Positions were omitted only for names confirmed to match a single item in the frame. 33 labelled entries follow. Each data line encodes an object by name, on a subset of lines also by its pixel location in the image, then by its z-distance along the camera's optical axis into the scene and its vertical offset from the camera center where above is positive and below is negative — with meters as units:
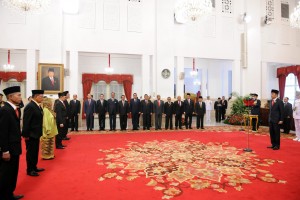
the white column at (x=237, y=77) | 13.10 +1.54
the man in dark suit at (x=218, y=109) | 13.60 -0.26
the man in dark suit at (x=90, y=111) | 9.61 -0.29
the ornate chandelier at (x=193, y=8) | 8.70 +3.63
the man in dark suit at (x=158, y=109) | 10.02 -0.20
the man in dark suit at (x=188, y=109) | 10.28 -0.20
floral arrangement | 11.84 -0.37
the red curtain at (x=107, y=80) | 15.11 +1.59
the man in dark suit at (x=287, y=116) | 8.84 -0.42
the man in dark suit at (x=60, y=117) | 6.09 -0.37
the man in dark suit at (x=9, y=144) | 2.73 -0.48
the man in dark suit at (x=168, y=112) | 10.09 -0.33
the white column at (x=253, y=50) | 13.05 +3.06
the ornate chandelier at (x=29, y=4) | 7.89 +3.37
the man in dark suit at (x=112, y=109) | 9.61 -0.20
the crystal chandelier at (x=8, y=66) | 13.74 +2.19
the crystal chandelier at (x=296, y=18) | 9.62 +3.62
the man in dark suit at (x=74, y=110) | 9.20 -0.25
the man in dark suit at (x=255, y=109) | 9.56 -0.17
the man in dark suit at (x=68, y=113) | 7.37 -0.31
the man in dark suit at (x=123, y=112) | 9.65 -0.32
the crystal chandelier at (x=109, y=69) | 14.54 +2.16
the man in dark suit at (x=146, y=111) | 9.88 -0.29
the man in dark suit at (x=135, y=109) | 9.80 -0.20
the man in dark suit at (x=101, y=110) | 9.64 -0.25
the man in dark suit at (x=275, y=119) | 6.15 -0.37
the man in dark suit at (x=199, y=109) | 10.44 -0.20
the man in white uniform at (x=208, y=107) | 13.53 -0.14
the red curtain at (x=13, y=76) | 14.39 +1.70
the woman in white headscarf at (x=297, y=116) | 7.55 -0.35
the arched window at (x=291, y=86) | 15.62 +1.26
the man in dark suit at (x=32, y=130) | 3.93 -0.45
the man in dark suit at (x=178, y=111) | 10.15 -0.29
